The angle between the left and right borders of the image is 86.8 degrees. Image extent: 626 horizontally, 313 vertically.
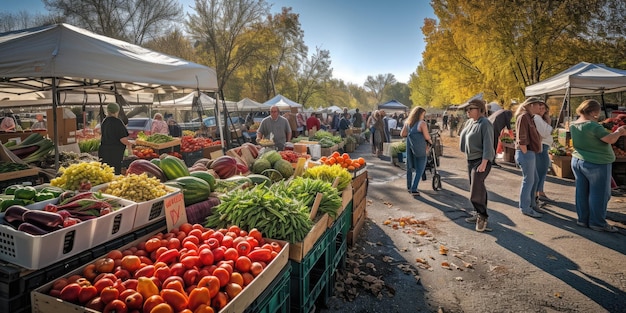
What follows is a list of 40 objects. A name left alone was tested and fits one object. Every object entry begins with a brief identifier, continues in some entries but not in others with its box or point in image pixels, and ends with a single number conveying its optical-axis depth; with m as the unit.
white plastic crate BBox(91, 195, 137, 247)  2.36
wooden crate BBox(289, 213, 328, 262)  2.72
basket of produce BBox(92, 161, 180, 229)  2.76
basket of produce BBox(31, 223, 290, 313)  1.82
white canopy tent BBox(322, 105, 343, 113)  39.22
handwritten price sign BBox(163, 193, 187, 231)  2.89
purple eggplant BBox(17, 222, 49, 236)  2.05
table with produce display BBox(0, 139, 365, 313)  1.90
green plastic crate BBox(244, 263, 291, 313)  2.13
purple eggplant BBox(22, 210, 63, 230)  2.14
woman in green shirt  5.23
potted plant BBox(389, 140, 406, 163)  12.37
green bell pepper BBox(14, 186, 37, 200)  2.66
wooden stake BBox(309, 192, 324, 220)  3.28
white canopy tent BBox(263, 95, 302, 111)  19.87
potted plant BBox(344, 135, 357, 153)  17.47
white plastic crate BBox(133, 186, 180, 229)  2.72
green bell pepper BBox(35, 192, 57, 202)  2.72
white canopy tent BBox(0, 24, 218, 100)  4.59
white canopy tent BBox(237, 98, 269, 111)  22.25
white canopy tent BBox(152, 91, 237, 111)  18.34
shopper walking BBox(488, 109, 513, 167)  9.09
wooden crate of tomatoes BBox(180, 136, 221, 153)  10.16
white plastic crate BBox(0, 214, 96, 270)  1.94
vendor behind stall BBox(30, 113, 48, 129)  15.27
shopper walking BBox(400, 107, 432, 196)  7.65
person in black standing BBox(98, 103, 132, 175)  6.65
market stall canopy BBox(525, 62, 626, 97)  9.31
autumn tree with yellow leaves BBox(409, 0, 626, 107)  15.47
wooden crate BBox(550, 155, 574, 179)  9.56
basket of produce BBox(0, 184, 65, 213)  2.51
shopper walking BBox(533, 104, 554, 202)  6.64
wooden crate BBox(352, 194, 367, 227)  5.21
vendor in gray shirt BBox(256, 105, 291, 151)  9.07
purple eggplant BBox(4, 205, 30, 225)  2.21
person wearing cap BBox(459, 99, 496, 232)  5.38
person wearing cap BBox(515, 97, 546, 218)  6.07
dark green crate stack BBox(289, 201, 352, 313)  2.77
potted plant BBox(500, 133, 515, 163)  12.41
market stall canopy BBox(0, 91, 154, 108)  11.02
